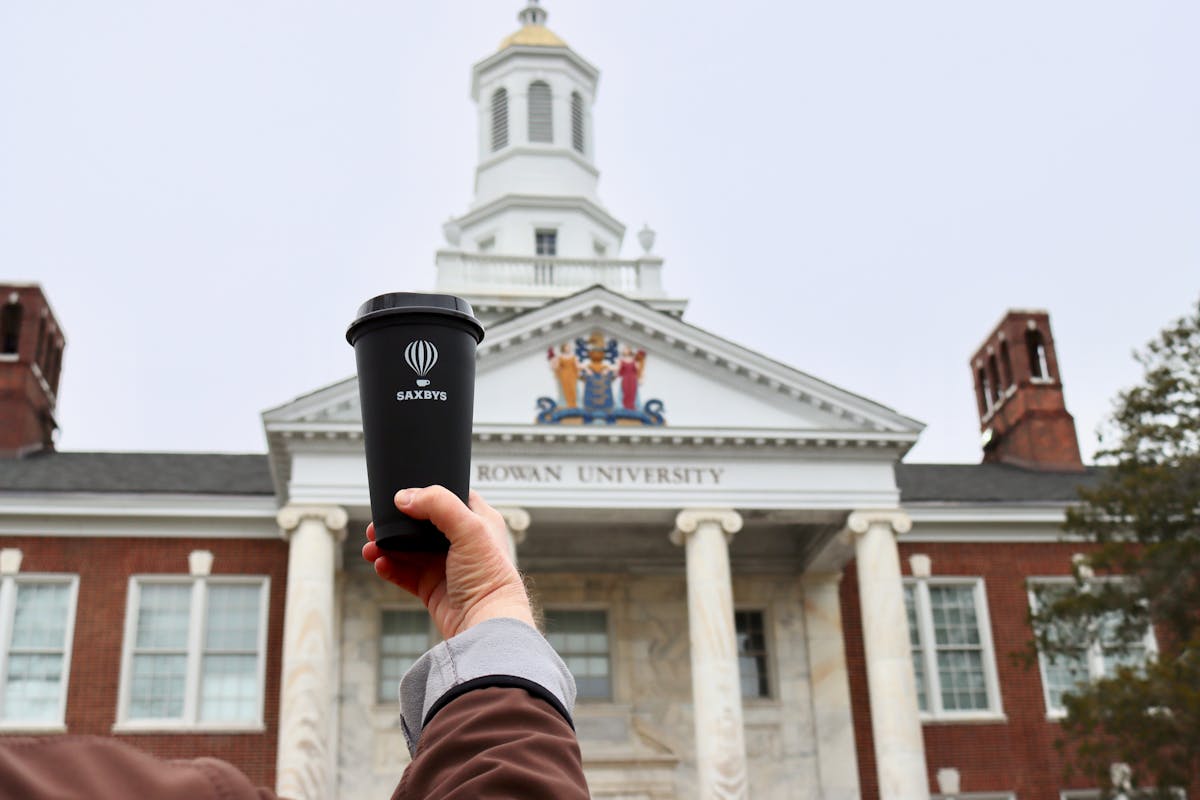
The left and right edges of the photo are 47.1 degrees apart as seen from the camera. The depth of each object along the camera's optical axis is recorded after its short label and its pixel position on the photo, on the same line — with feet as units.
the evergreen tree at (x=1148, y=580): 63.16
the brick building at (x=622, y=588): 74.28
